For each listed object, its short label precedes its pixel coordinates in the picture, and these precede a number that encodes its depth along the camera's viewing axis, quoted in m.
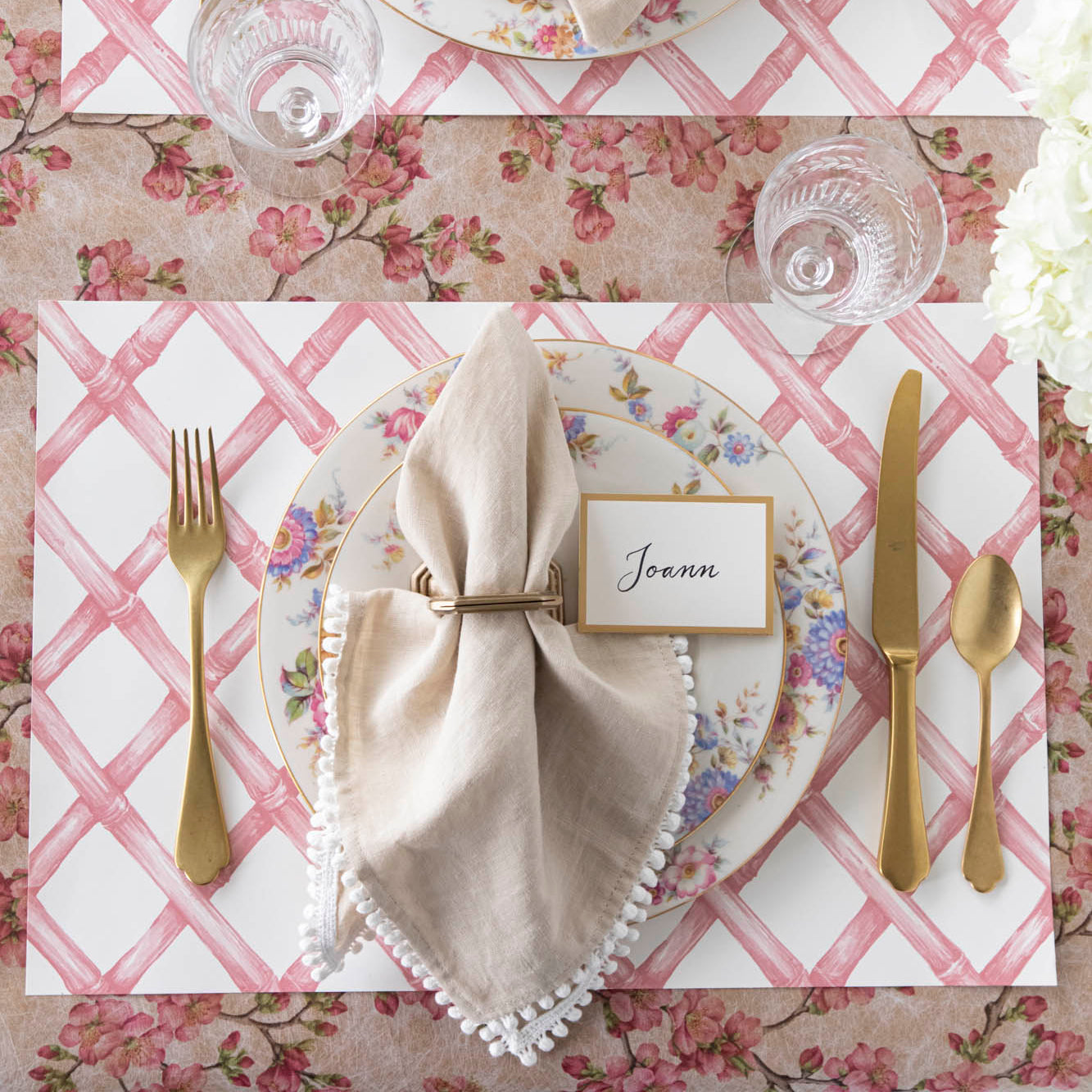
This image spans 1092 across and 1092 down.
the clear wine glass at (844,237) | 0.73
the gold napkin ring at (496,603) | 0.64
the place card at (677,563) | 0.71
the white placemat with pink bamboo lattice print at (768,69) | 0.77
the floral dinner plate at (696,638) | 0.72
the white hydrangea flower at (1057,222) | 0.55
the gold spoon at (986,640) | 0.75
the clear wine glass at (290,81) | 0.74
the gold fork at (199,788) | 0.73
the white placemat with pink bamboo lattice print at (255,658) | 0.74
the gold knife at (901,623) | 0.74
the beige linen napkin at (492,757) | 0.64
